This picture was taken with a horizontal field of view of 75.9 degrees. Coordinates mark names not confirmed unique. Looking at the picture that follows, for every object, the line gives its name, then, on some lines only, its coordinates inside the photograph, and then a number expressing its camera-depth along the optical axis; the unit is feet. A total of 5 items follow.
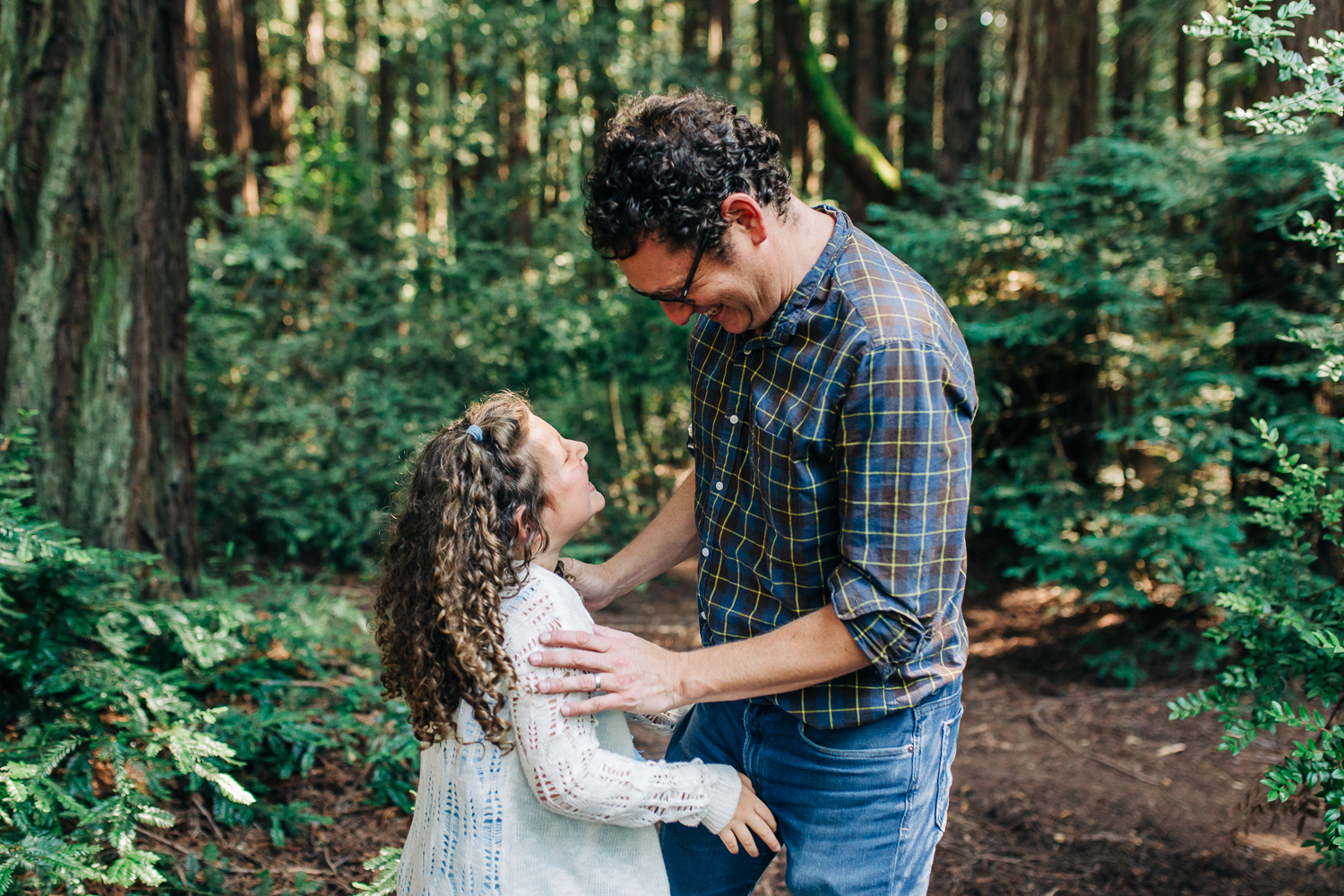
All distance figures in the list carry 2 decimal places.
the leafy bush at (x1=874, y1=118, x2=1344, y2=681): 13.93
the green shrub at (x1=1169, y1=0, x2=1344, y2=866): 6.70
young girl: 5.07
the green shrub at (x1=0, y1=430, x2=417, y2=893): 7.50
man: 4.74
